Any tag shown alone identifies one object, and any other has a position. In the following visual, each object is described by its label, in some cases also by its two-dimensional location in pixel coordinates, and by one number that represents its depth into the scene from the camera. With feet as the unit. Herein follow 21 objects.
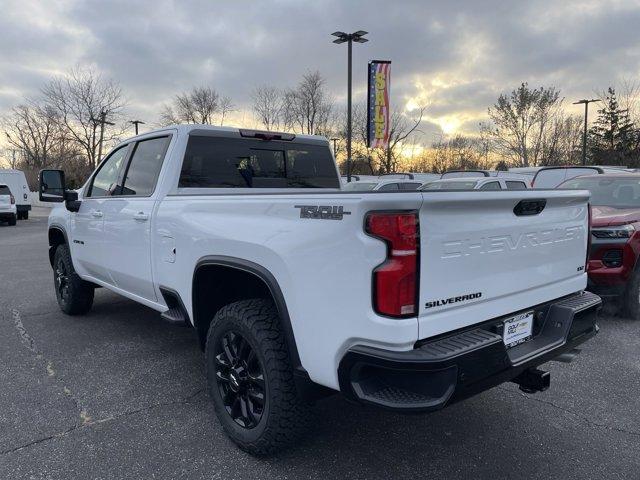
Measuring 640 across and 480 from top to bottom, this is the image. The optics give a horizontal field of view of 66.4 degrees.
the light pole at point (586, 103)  98.63
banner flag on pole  64.75
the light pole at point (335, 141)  135.30
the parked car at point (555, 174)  43.45
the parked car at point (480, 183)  34.71
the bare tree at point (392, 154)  125.47
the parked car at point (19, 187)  74.84
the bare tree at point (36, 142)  163.94
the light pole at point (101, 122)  107.55
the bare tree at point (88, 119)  109.91
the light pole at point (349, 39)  54.70
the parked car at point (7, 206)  61.64
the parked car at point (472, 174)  55.26
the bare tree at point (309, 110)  126.72
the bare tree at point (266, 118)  129.90
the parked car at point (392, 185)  43.68
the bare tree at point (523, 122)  126.62
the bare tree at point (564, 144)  133.39
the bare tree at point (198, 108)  136.77
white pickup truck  6.61
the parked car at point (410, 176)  68.95
